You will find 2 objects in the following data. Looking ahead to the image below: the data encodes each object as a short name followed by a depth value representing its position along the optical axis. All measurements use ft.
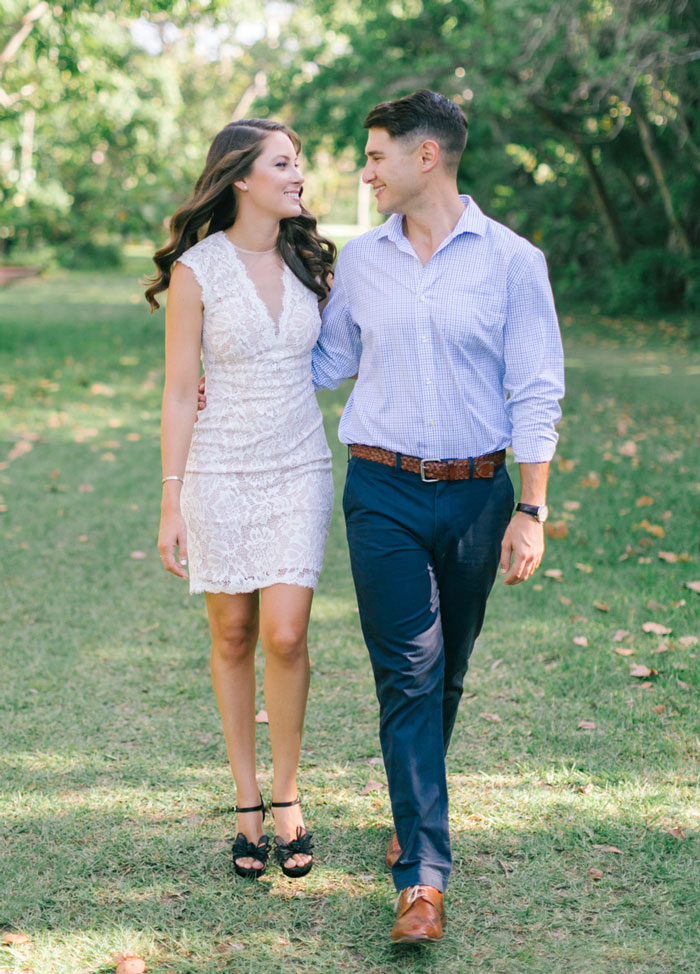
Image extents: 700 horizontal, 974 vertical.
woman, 11.00
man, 10.21
